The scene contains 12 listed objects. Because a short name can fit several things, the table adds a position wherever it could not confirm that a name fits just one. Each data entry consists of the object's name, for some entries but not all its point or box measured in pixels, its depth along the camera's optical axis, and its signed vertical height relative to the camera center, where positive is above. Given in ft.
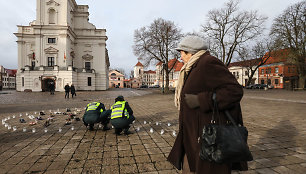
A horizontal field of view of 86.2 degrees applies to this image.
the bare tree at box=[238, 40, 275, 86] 131.44 +27.01
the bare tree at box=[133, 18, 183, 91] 85.51 +24.13
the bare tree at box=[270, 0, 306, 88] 90.01 +28.99
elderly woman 4.78 -0.43
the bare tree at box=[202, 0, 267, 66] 78.18 +26.24
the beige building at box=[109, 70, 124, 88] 320.09 +10.30
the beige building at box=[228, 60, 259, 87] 190.51 +13.05
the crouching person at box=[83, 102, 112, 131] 16.72 -3.19
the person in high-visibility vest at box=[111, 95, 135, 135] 15.25 -2.89
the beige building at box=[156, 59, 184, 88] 306.59 +6.56
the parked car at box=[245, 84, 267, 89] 145.69 -1.65
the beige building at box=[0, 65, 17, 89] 276.43 +11.53
